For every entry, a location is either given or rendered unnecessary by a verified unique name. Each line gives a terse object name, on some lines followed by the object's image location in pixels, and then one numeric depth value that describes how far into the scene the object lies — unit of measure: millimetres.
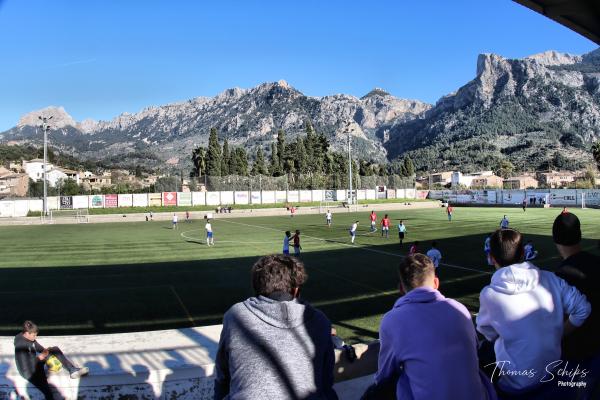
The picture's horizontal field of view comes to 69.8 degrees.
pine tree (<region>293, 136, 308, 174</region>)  103494
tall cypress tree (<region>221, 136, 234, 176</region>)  101438
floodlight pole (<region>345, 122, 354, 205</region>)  60625
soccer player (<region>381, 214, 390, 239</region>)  29906
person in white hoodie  3115
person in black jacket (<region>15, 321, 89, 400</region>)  4473
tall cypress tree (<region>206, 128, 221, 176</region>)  94562
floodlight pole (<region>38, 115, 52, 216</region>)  49312
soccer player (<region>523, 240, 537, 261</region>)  15859
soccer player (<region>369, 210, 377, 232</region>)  33547
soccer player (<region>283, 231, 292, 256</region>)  18969
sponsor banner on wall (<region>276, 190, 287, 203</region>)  68875
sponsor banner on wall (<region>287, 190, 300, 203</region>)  70469
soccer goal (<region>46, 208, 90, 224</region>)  47938
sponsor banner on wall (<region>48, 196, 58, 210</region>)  55438
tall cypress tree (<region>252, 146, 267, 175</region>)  105062
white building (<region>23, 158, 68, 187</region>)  141000
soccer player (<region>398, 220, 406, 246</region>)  25656
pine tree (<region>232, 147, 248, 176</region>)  104625
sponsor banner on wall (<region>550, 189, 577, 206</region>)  64688
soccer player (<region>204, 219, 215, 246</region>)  25969
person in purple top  2654
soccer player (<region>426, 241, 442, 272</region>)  14703
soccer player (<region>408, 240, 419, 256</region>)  15748
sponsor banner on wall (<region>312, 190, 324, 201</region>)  72875
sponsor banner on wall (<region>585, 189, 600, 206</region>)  61625
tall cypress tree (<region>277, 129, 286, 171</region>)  104750
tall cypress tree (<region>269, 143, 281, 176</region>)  103238
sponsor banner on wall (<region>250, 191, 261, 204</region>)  66481
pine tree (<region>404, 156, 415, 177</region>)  116125
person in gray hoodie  2691
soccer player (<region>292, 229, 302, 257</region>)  20042
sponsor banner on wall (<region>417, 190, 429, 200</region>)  87938
